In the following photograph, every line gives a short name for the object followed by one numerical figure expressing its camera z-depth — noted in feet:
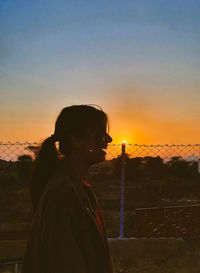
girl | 3.70
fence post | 16.47
